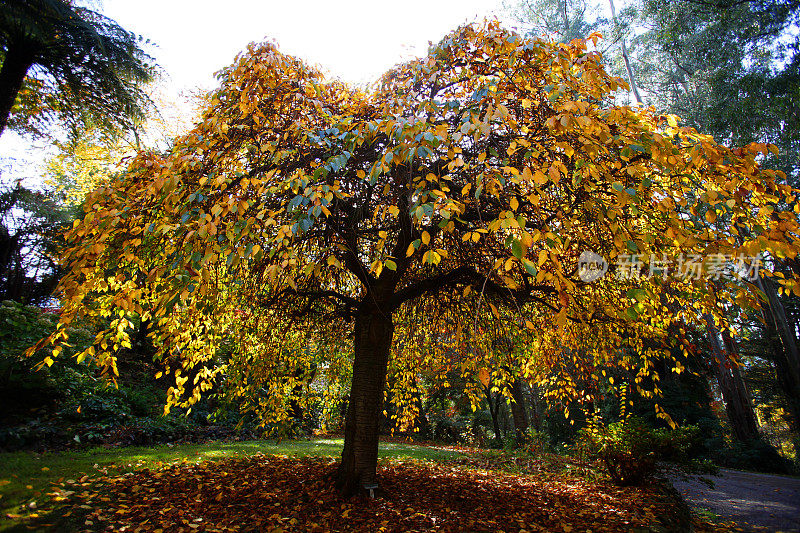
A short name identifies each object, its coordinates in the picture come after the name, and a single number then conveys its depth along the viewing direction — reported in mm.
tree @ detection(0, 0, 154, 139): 6121
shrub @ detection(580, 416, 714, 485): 5016
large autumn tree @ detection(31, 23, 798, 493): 2367
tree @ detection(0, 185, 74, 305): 10602
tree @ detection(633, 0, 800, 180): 8812
